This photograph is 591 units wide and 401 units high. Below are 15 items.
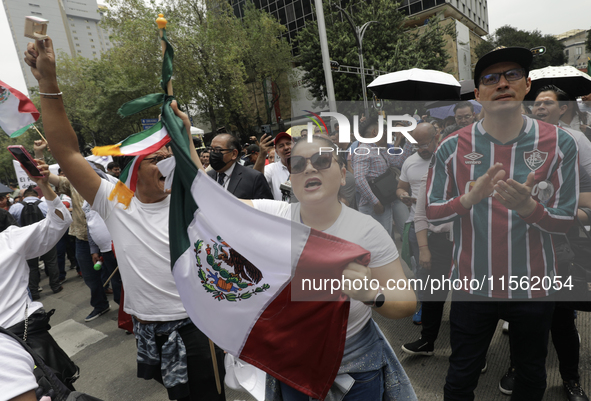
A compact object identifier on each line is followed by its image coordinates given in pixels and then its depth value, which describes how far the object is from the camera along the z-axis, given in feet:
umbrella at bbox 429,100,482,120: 15.69
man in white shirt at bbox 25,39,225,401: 7.18
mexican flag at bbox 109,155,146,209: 7.01
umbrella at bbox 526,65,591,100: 10.87
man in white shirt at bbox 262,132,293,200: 13.37
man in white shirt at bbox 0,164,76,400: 7.38
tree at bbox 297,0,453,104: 78.54
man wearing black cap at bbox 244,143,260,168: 24.58
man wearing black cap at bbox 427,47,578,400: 5.84
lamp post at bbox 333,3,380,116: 51.06
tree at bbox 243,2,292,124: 91.20
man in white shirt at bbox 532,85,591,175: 10.39
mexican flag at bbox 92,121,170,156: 6.07
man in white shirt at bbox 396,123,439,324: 8.73
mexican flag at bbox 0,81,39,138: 8.37
